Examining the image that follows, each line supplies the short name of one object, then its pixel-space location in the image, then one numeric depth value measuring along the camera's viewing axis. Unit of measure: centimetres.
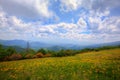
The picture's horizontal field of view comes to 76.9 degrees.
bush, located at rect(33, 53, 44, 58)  2719
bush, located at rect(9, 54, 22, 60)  2589
